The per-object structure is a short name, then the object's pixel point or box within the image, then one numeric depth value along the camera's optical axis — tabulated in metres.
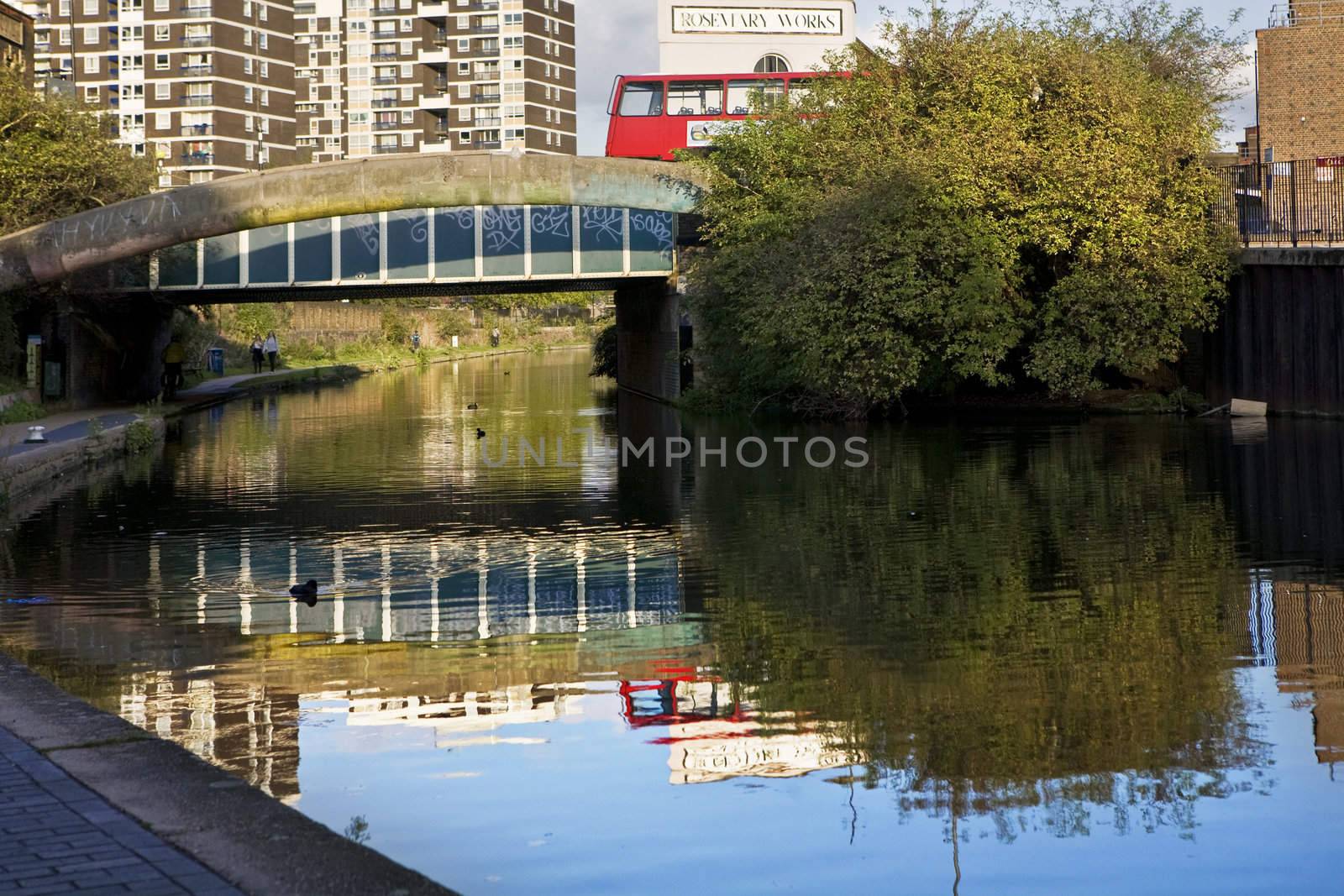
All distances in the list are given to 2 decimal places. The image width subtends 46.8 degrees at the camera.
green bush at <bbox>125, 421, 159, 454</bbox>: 27.86
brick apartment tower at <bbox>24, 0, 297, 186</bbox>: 104.62
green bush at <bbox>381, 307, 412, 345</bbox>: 76.44
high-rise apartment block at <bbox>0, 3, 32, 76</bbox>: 50.50
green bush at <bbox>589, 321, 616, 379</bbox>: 57.84
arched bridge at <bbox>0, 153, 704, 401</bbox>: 30.62
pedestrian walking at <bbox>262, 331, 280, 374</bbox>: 59.59
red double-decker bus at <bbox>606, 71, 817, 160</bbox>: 39.75
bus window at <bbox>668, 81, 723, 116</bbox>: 39.88
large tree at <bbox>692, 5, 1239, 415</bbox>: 31.77
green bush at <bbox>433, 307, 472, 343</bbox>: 83.62
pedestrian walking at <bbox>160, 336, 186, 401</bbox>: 43.00
